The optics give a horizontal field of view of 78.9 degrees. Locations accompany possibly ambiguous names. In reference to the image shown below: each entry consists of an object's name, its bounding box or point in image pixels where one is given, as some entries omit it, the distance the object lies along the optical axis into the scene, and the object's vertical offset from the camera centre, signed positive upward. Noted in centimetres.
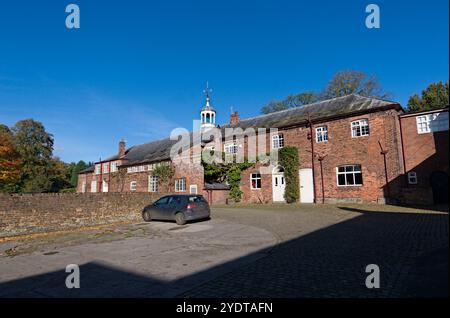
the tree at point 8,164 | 3975 +418
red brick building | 1931 +248
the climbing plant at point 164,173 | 3353 +208
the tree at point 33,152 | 4472 +729
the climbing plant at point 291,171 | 2352 +145
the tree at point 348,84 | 3694 +1410
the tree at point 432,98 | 3328 +1104
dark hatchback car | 1382 -99
